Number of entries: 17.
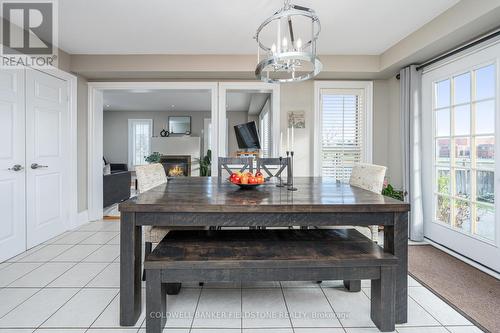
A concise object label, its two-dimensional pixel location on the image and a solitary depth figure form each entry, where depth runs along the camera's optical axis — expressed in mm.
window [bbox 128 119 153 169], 9195
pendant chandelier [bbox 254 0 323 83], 1811
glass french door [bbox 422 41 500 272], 2443
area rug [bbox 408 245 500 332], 1830
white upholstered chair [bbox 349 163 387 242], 2160
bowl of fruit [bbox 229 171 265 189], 2150
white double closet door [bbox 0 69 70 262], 2729
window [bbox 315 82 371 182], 4059
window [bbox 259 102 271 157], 6529
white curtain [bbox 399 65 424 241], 3285
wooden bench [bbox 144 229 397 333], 1544
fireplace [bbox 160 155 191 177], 8602
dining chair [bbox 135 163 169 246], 2090
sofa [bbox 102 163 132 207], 4875
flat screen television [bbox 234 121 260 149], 5113
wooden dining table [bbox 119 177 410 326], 1585
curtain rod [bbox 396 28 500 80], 2375
